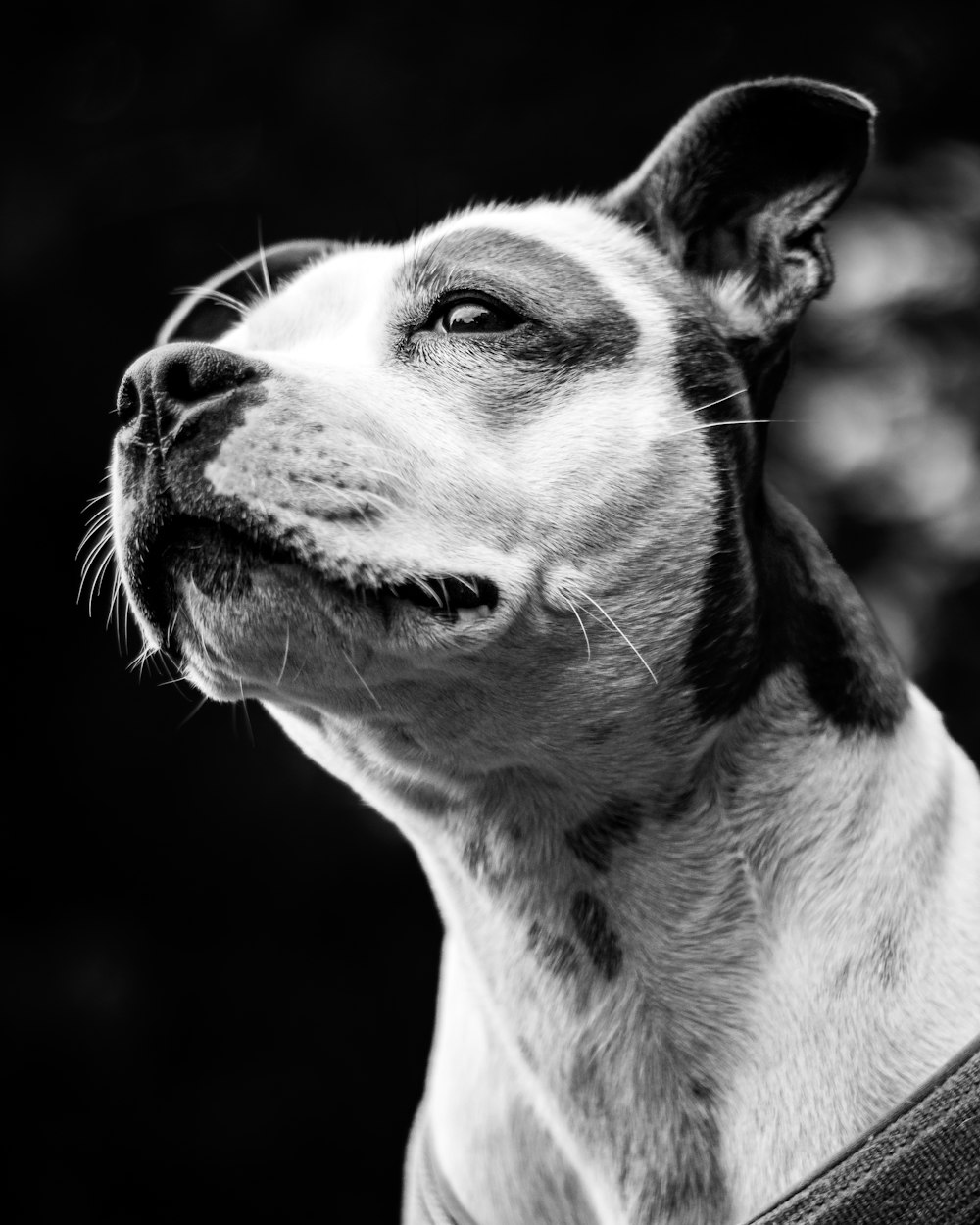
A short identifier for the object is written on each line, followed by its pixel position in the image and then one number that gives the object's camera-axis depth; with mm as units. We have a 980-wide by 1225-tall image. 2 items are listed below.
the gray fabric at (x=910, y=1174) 847
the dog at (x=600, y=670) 872
